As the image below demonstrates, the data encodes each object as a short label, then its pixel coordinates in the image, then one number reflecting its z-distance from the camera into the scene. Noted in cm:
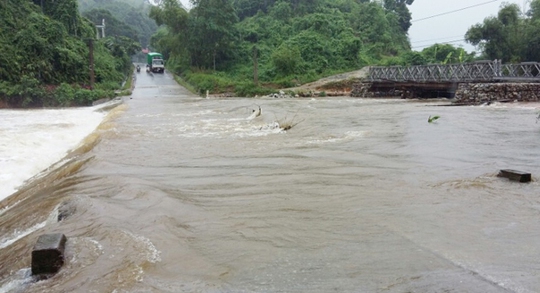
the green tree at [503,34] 3899
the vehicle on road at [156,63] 6103
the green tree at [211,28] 4728
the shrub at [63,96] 2891
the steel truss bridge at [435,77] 2505
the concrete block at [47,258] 441
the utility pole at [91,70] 3397
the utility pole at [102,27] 7372
